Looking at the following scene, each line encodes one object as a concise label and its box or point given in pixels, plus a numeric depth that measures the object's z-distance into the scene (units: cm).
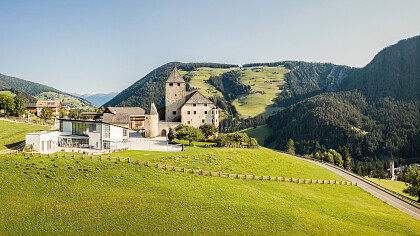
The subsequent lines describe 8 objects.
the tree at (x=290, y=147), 10119
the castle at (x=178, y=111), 7201
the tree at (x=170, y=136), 5991
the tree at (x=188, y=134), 5981
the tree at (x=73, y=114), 10541
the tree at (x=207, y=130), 6650
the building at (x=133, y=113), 10256
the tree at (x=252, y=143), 6409
